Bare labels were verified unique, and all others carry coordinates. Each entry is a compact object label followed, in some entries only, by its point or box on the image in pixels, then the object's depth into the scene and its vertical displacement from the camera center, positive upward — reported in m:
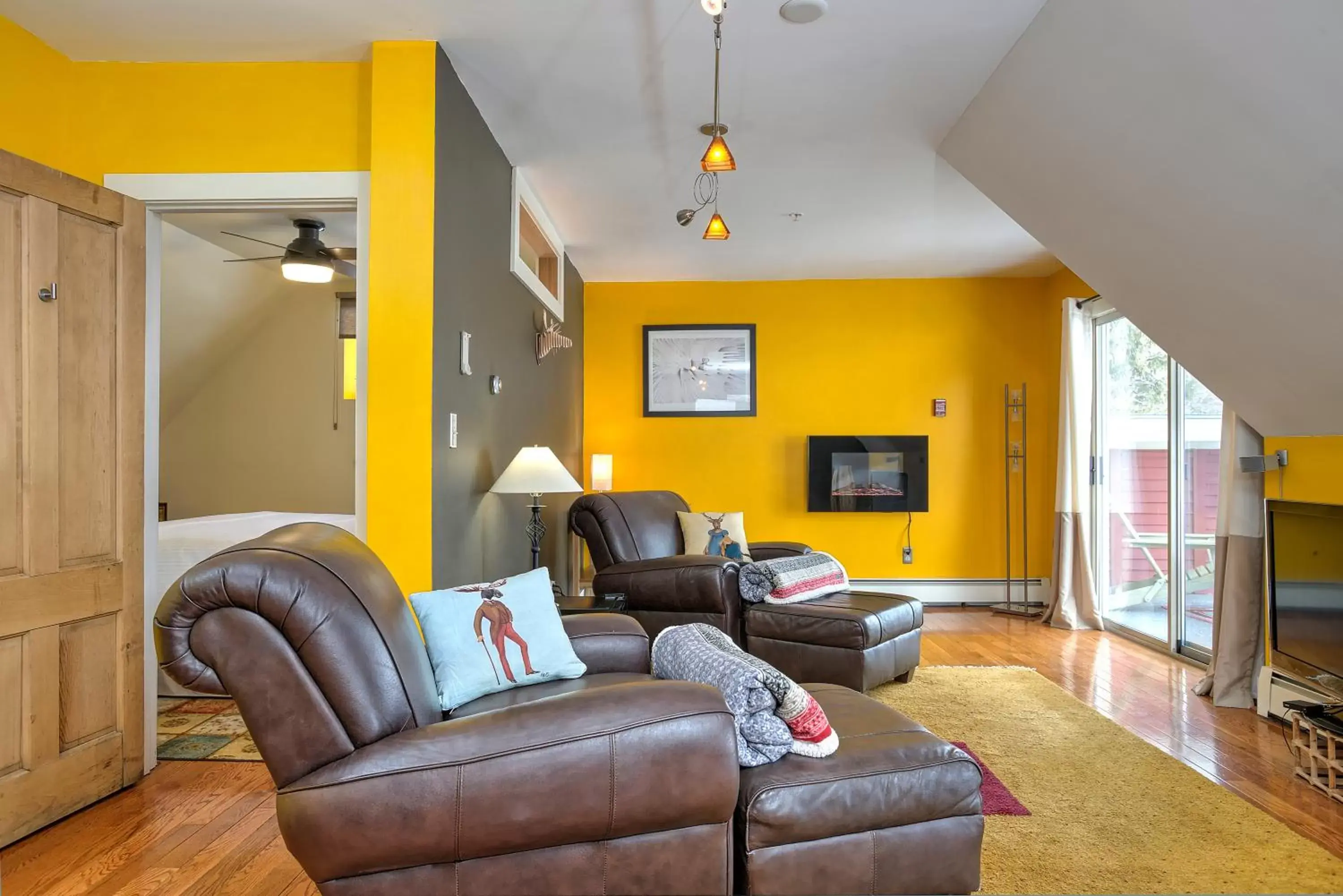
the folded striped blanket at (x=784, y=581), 4.02 -0.64
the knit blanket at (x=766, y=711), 1.80 -0.57
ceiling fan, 4.55 +1.06
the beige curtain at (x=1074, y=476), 5.75 -0.16
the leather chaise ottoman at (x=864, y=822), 1.72 -0.79
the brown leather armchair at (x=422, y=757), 1.44 -0.56
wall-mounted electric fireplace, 6.55 -0.17
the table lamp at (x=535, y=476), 3.55 -0.11
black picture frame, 6.72 +0.96
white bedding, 3.92 -0.45
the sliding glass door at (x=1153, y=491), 4.60 -0.23
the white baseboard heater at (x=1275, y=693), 3.38 -1.00
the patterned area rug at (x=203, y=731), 3.20 -1.19
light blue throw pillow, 2.16 -0.52
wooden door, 2.49 -0.15
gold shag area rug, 2.13 -1.11
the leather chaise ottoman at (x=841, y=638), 3.71 -0.87
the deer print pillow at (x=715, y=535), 4.86 -0.50
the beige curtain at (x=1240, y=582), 3.71 -0.58
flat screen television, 2.94 -0.52
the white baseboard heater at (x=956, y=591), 6.60 -1.11
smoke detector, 2.70 +1.46
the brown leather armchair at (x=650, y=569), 4.02 -0.60
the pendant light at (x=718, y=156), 2.64 +0.95
